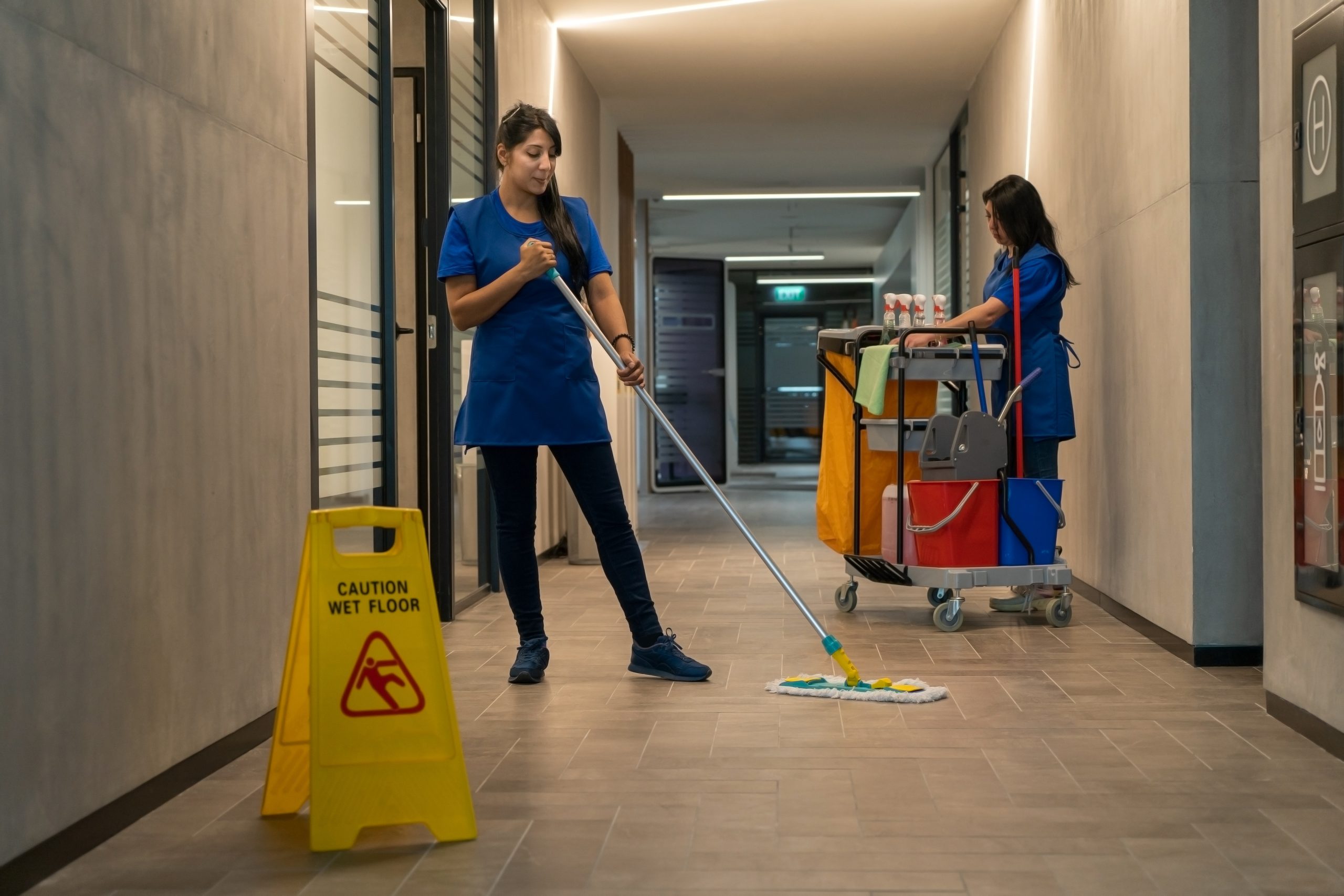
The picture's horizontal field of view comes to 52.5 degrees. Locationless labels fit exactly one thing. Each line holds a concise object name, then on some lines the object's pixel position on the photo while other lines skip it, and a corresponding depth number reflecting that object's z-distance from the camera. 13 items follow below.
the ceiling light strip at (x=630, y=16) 6.32
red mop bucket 4.29
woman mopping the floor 3.25
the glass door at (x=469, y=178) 4.94
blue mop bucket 4.35
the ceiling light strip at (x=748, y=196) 11.91
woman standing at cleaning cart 4.45
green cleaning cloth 4.36
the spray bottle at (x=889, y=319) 4.64
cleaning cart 4.28
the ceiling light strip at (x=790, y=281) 19.61
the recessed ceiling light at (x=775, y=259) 18.02
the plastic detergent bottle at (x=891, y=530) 4.39
